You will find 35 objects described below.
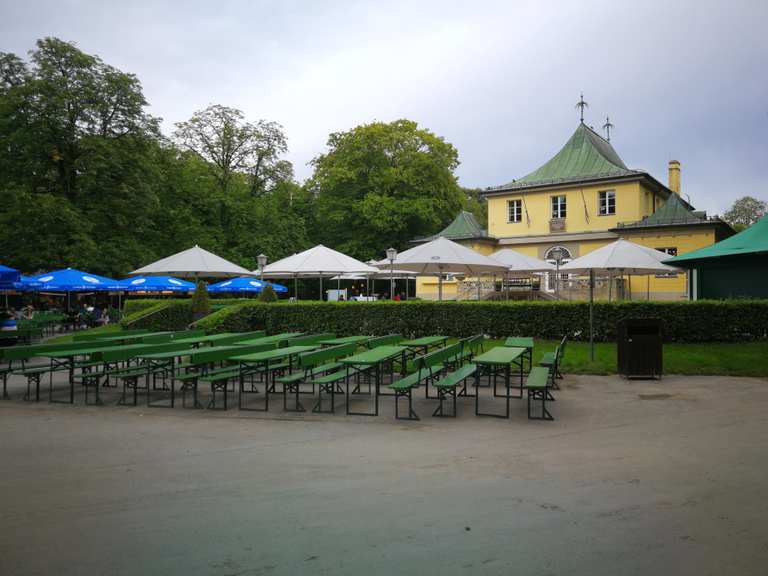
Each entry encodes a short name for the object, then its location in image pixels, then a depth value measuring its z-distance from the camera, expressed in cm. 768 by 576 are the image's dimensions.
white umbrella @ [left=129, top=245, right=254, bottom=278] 1855
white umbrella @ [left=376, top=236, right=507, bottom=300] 1645
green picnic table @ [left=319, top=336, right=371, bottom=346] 1092
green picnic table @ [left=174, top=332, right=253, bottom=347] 1080
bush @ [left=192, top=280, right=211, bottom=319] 1906
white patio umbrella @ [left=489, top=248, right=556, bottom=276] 2397
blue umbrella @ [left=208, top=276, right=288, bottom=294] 3098
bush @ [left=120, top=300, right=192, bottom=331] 2036
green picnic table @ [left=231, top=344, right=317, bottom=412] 833
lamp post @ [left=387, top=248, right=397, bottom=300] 1738
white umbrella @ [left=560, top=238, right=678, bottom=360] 1506
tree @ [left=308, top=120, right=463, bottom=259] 4322
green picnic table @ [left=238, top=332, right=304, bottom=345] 1098
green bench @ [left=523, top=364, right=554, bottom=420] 761
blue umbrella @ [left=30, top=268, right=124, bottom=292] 2192
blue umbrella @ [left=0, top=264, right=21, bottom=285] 1473
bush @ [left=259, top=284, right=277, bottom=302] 1927
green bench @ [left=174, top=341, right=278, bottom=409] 843
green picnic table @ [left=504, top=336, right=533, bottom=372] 1050
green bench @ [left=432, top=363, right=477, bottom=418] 777
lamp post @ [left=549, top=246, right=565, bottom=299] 3553
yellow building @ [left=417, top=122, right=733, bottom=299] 3092
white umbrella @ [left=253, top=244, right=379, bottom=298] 1770
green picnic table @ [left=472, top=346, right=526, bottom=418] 781
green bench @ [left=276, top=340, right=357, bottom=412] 812
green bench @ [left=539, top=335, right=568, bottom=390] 919
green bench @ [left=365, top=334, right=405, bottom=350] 1064
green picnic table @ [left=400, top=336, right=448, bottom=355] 1043
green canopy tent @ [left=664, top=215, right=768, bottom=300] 1881
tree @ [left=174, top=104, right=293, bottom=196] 3969
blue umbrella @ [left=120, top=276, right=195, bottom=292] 2503
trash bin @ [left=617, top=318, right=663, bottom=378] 1089
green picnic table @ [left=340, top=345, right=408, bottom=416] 810
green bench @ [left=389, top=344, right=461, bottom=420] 778
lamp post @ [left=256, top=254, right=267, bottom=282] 1894
